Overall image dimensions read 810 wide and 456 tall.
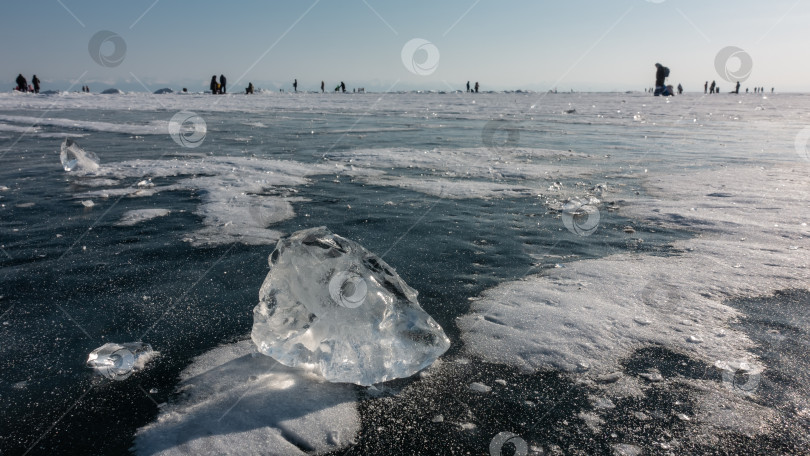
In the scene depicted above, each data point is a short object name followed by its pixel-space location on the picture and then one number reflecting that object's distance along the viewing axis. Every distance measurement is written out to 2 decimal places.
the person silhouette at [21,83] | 41.24
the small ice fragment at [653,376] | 1.91
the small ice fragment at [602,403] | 1.73
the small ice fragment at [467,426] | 1.60
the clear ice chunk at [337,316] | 1.92
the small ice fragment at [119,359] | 1.89
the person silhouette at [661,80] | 41.00
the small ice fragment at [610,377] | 1.90
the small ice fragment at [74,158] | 6.41
